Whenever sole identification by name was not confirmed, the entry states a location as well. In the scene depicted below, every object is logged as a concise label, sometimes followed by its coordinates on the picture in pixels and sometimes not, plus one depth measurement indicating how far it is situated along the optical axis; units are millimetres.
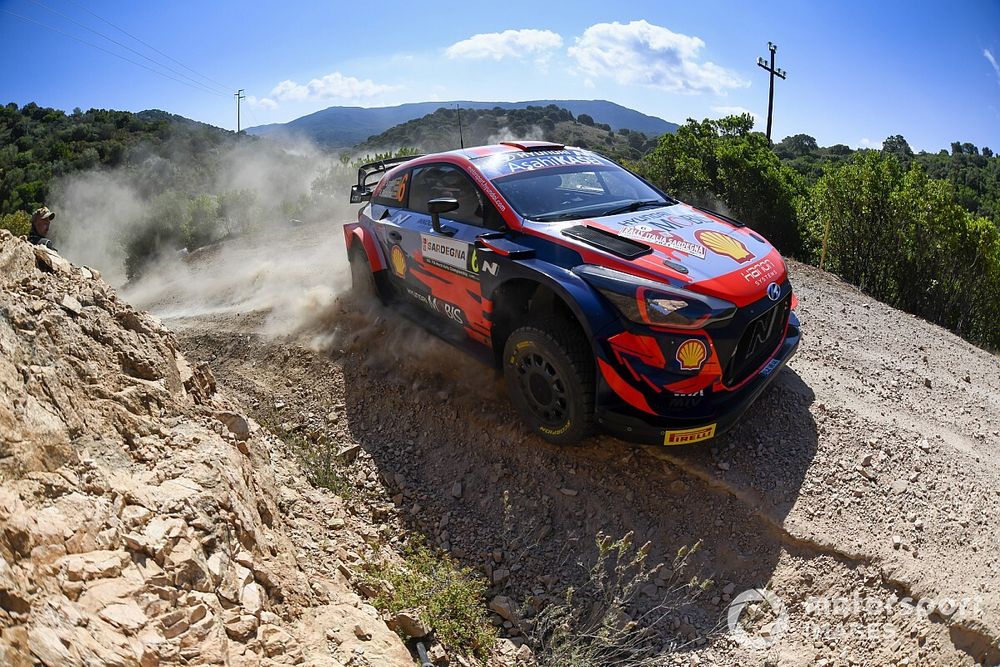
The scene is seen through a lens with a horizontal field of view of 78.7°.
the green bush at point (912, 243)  15289
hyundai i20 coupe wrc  3584
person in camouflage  5343
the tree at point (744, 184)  18219
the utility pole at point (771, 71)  27781
